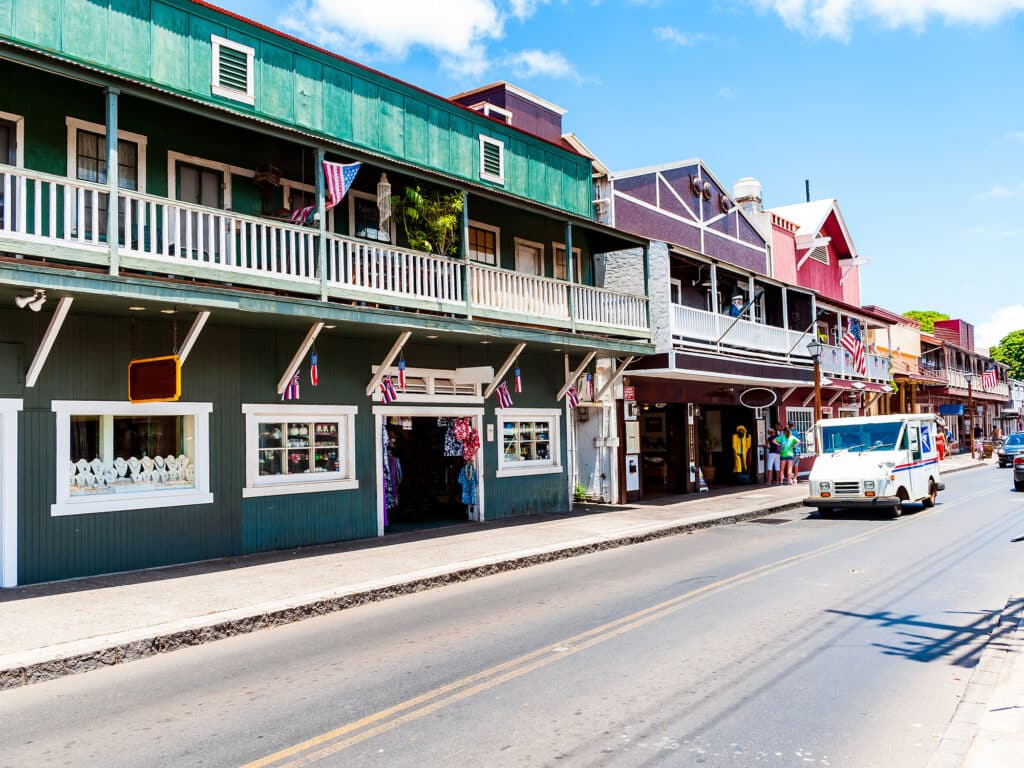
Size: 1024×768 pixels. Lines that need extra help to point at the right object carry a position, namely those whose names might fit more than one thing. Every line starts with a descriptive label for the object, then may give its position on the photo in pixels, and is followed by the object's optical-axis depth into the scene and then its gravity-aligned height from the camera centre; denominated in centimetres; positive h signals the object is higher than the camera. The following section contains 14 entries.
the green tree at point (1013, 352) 9675 +770
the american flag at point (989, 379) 5253 +248
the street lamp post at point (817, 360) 2370 +180
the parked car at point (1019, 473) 2288 -155
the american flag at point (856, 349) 2920 +258
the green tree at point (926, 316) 8459 +1082
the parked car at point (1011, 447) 3316 -123
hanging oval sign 2466 +78
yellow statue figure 2672 -81
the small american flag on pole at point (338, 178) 1212 +375
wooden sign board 1030 +76
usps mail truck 1709 -94
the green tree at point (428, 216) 1422 +375
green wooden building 1026 +200
